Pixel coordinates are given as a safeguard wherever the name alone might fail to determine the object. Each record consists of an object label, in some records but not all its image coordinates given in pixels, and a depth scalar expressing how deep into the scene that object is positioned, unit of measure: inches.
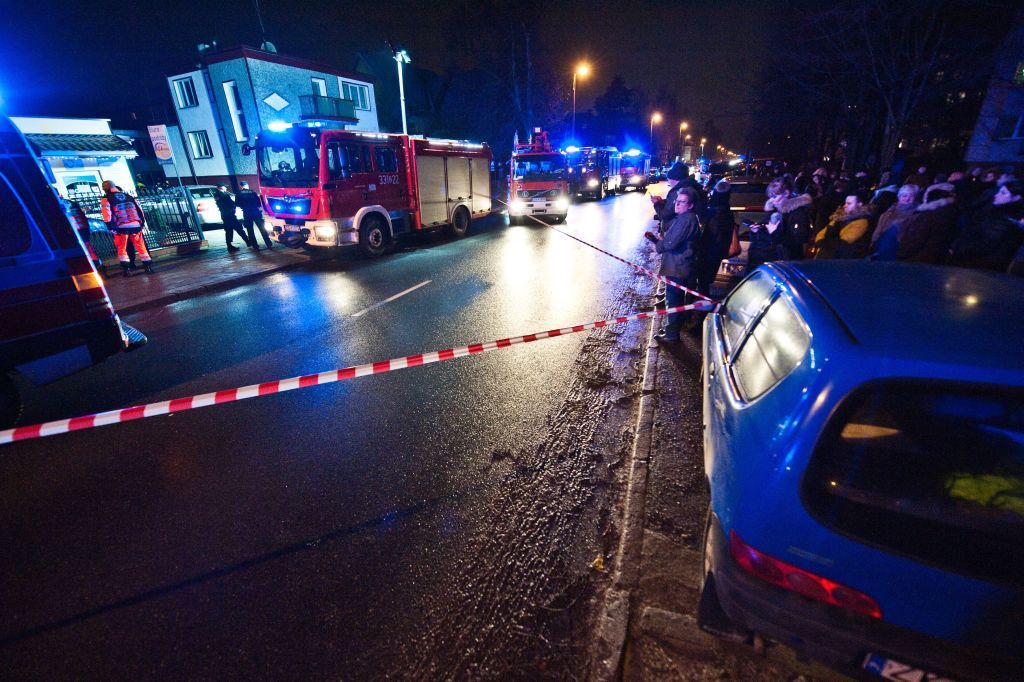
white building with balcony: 1080.2
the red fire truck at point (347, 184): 386.3
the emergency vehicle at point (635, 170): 1240.2
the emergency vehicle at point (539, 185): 637.3
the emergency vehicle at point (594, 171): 876.2
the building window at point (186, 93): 1171.9
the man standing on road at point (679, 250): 193.3
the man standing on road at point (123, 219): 357.4
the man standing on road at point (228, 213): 438.6
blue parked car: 55.1
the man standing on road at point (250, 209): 450.9
